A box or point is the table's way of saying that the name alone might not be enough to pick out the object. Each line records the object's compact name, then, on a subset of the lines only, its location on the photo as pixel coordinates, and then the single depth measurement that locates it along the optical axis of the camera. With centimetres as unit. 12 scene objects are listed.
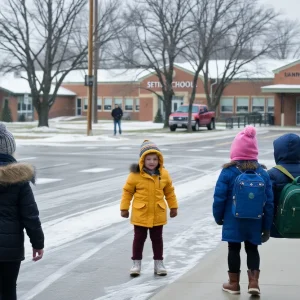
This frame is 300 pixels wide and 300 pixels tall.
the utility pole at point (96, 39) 4284
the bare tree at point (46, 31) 4241
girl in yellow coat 746
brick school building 5962
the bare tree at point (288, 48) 9596
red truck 4644
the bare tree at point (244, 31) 4803
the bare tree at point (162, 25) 4450
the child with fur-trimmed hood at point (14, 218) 501
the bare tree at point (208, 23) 4481
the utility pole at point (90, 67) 3447
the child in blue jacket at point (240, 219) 634
